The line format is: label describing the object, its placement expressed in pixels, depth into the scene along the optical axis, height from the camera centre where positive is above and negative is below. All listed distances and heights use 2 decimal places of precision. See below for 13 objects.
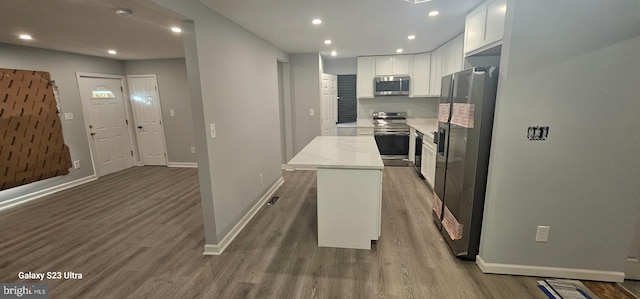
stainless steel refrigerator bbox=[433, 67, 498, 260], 2.02 -0.41
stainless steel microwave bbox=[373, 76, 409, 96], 5.34 +0.41
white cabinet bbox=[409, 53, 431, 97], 5.20 +0.60
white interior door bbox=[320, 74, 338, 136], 5.29 +0.05
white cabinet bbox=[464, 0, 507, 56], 2.00 +0.68
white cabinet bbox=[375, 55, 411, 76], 5.31 +0.84
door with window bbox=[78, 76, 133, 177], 4.82 -0.28
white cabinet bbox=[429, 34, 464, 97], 3.77 +0.72
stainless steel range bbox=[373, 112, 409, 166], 5.29 -0.76
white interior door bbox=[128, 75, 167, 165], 5.51 -0.20
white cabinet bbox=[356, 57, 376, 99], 5.45 +0.63
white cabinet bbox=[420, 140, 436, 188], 3.87 -0.89
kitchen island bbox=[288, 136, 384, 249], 2.38 -0.86
